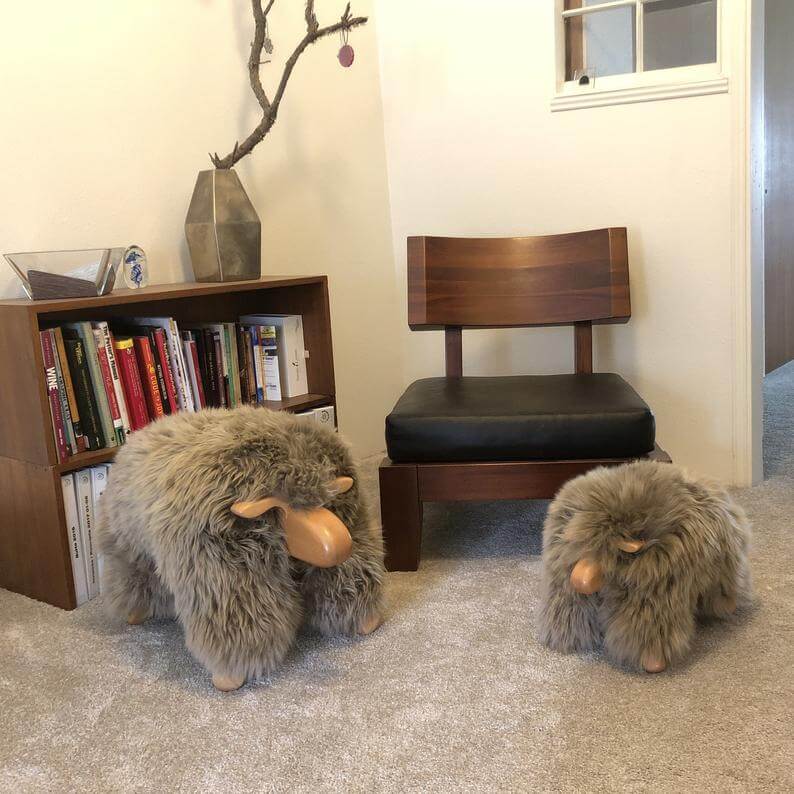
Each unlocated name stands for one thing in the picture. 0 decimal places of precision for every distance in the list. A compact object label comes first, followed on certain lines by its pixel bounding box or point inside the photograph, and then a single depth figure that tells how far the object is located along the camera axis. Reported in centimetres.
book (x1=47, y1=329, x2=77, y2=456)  170
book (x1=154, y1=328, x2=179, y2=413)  190
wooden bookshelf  165
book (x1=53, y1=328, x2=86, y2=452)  171
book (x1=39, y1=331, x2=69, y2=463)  168
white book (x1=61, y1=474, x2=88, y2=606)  174
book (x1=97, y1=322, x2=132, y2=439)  180
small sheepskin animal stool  140
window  228
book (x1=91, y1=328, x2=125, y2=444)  179
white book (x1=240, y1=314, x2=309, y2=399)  216
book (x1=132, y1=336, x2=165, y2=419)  187
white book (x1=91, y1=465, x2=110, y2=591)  178
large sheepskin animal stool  139
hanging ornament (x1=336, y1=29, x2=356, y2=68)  211
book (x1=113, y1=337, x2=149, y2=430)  183
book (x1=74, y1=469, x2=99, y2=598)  176
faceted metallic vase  204
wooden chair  180
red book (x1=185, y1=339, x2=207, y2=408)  197
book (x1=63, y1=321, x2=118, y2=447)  176
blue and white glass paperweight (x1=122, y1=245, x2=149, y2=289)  194
